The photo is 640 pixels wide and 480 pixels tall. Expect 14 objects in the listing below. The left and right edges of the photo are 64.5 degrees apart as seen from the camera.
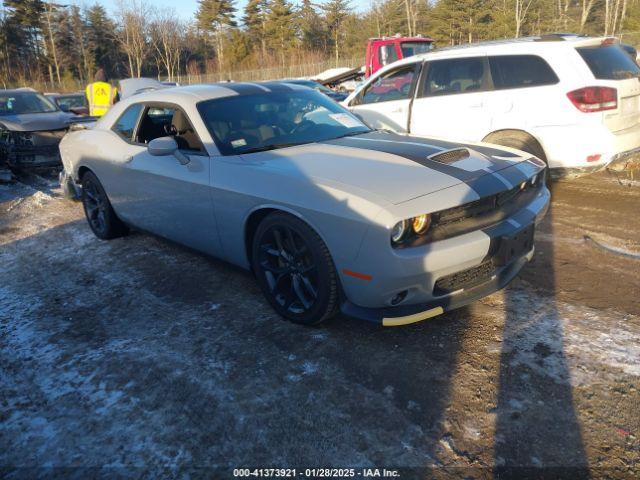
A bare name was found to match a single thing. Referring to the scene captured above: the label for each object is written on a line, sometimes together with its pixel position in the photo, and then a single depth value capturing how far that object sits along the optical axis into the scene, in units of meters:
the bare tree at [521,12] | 39.72
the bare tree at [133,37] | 54.69
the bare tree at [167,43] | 57.84
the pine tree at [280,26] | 55.56
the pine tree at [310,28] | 55.09
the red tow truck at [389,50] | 15.35
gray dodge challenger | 2.71
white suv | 5.10
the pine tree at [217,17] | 59.00
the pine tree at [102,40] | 56.44
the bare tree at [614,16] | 38.84
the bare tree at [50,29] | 51.55
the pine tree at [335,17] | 55.56
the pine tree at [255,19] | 58.16
